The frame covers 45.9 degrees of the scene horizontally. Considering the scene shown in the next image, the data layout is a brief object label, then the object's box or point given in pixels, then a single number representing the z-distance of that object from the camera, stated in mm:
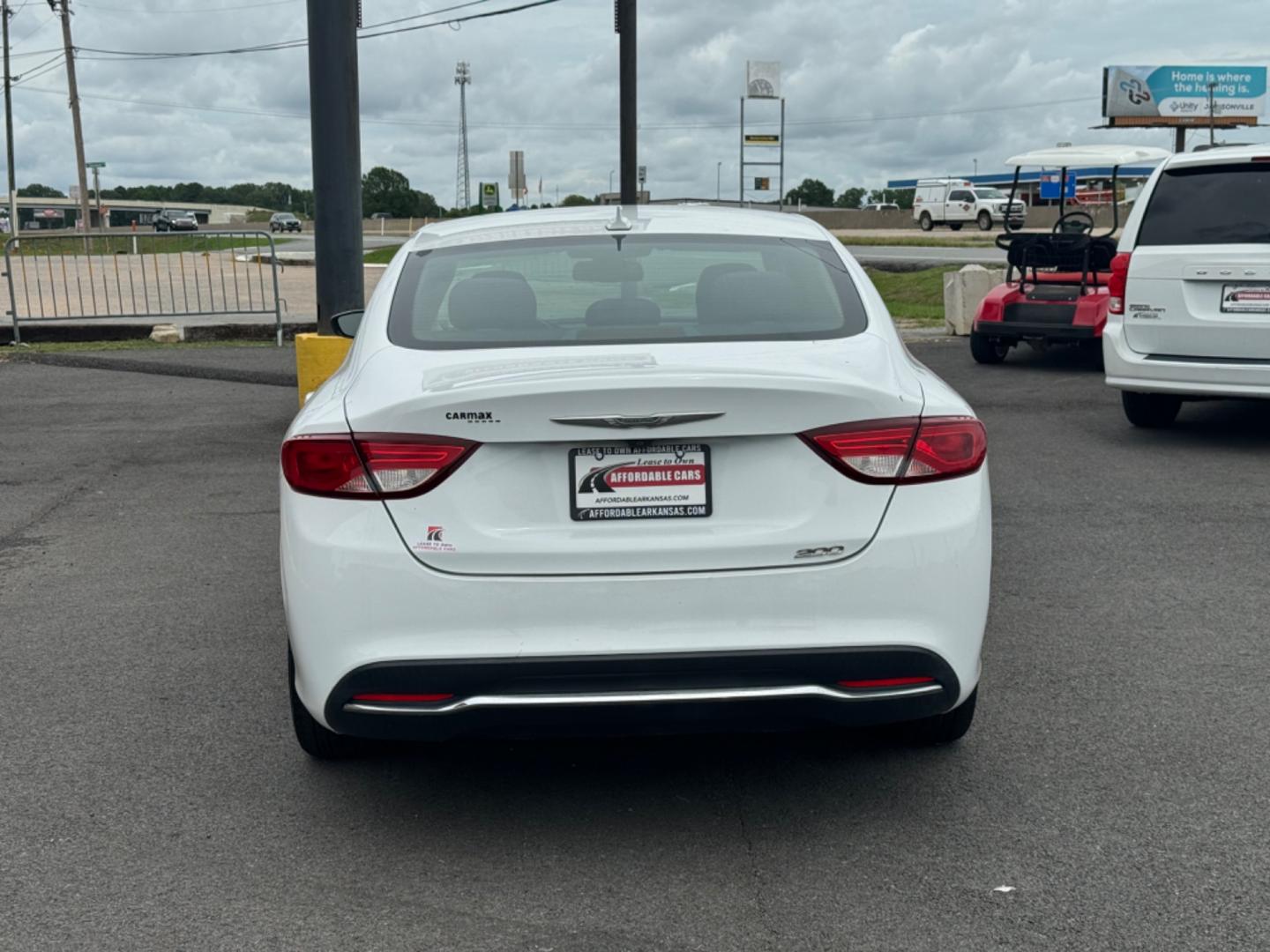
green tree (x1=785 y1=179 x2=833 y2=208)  132875
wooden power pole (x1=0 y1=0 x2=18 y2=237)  65938
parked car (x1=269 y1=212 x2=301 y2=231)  101312
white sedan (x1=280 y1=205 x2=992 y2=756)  3525
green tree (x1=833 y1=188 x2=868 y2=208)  145100
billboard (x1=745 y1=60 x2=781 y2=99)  51531
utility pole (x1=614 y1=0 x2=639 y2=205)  22141
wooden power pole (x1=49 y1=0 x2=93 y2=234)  64750
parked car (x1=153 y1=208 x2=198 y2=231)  71625
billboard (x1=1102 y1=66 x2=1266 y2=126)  80938
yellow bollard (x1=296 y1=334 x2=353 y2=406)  10312
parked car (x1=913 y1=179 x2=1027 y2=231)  57844
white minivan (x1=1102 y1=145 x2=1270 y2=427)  9414
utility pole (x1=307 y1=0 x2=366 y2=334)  10664
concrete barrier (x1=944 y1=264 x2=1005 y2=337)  18328
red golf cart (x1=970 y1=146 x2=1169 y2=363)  13992
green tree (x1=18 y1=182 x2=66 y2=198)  187375
